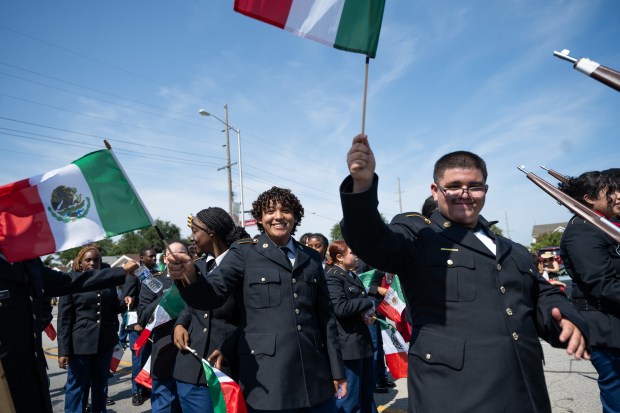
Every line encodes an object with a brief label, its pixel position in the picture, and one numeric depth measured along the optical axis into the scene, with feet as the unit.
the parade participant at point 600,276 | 9.71
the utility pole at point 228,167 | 78.91
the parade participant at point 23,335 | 9.46
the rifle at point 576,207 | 6.76
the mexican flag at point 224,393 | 8.63
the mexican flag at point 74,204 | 10.10
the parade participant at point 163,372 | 13.02
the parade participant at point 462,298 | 5.98
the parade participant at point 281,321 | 9.20
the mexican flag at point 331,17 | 7.35
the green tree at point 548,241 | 148.94
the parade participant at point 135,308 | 20.76
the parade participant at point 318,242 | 20.63
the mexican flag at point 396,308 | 17.31
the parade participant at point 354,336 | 14.96
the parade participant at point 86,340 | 17.08
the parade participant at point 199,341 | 10.69
